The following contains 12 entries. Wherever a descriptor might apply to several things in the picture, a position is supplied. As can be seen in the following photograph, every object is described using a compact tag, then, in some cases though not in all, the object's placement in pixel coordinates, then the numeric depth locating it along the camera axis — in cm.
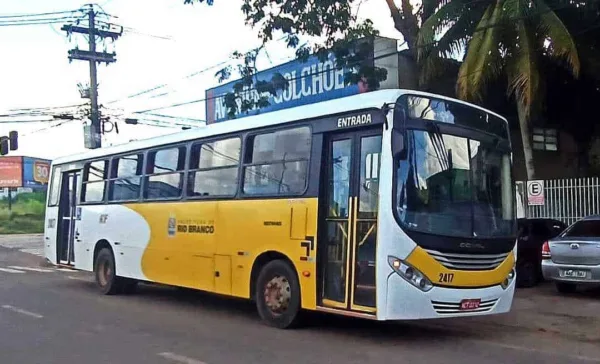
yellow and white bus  889
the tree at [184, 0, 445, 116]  1859
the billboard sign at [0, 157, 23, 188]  6297
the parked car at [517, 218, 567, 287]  1569
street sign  1608
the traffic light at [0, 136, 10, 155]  2903
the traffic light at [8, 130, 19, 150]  2839
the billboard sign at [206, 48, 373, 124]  2117
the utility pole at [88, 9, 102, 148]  3094
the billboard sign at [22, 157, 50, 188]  6372
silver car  1316
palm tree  1584
